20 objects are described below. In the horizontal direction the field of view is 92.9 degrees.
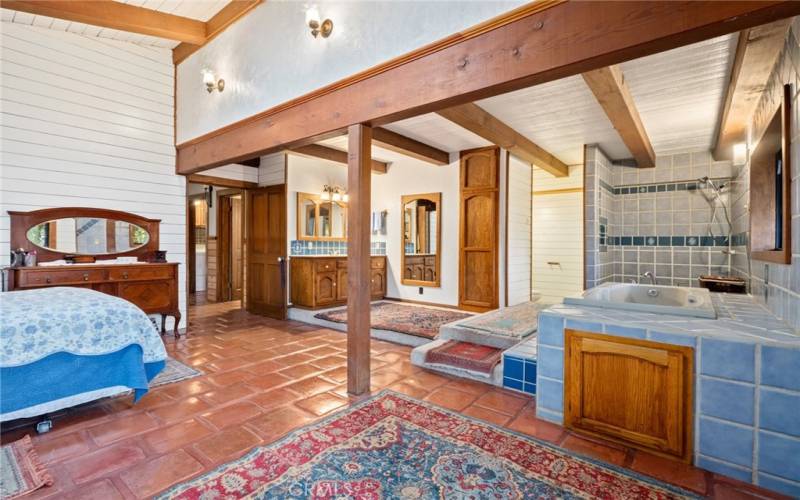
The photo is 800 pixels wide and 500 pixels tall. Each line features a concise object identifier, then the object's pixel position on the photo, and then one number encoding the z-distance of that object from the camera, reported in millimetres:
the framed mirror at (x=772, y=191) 2141
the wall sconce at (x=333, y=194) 6387
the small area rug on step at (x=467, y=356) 3207
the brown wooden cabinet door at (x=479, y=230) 5676
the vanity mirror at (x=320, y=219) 6062
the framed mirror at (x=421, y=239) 6320
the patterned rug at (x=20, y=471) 1756
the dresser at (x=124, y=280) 3596
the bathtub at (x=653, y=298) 2371
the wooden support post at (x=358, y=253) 2797
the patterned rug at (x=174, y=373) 3114
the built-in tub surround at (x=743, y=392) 1738
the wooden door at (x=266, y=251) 5855
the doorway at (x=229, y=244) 7418
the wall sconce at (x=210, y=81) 4148
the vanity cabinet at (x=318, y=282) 5578
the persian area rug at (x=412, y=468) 1722
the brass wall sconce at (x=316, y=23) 2900
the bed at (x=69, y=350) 2195
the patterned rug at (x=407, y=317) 4410
